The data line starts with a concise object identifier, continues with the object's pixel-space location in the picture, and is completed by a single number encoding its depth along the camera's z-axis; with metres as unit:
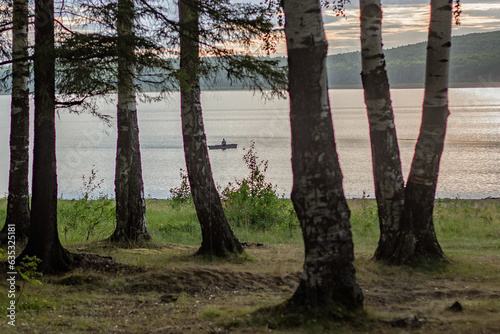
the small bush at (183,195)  19.39
